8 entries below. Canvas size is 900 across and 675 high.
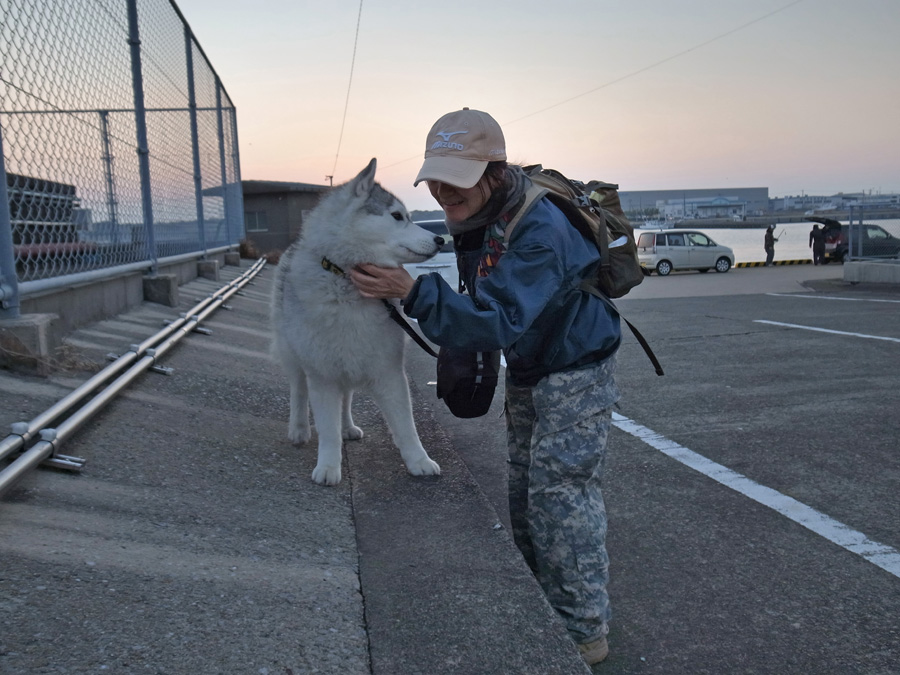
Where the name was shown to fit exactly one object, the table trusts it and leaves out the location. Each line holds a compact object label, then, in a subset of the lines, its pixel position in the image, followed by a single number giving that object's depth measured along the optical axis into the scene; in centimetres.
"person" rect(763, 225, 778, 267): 3044
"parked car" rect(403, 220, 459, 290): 1058
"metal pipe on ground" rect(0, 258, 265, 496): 274
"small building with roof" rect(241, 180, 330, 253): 3356
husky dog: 333
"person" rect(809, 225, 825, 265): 2927
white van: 2764
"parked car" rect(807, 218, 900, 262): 2398
